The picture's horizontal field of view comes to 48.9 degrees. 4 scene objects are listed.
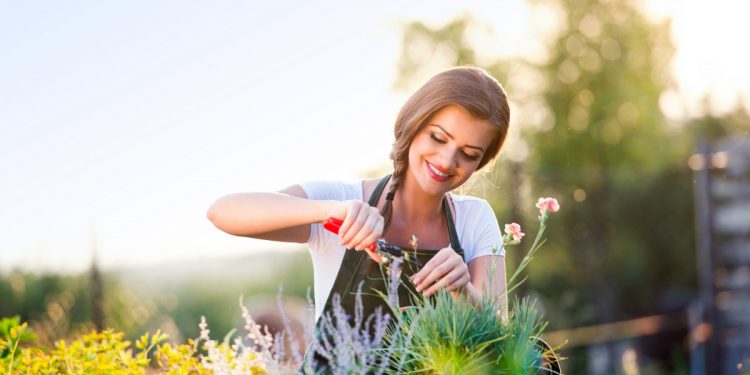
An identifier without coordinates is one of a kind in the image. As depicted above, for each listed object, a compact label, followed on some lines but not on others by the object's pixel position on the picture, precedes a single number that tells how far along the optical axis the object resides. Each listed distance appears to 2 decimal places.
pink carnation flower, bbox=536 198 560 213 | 2.51
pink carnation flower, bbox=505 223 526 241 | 2.40
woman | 2.28
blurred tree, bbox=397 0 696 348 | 12.46
